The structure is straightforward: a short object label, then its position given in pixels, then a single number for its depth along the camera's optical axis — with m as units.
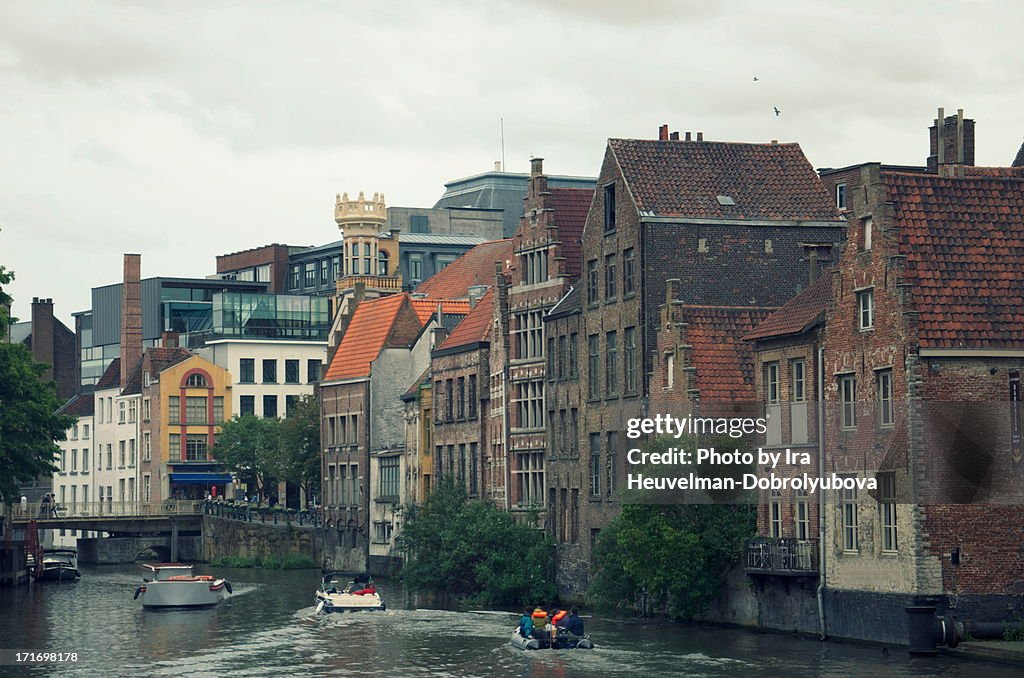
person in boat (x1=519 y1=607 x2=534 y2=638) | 68.38
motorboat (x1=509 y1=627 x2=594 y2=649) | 66.88
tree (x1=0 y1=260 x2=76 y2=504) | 100.25
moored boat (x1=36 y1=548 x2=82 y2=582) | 121.06
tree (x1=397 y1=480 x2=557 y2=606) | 86.12
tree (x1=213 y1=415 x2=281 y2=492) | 149.50
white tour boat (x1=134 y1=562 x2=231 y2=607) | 95.12
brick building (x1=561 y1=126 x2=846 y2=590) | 79.25
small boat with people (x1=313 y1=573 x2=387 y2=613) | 86.69
